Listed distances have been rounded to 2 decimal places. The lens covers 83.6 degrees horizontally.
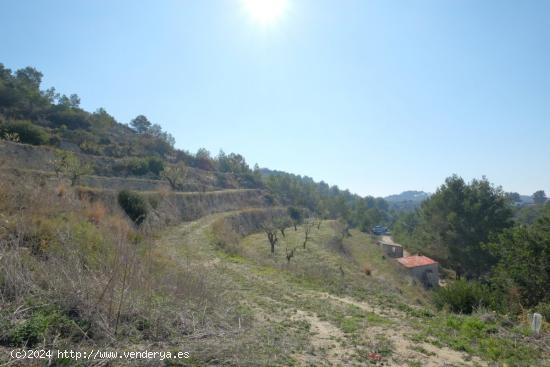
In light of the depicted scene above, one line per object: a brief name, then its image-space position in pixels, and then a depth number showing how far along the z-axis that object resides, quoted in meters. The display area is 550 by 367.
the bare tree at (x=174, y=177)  37.84
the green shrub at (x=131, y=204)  21.01
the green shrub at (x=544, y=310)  8.83
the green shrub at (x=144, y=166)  39.81
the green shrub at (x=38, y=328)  3.77
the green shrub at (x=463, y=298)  9.87
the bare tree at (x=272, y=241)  23.84
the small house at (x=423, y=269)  34.84
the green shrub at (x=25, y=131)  31.85
